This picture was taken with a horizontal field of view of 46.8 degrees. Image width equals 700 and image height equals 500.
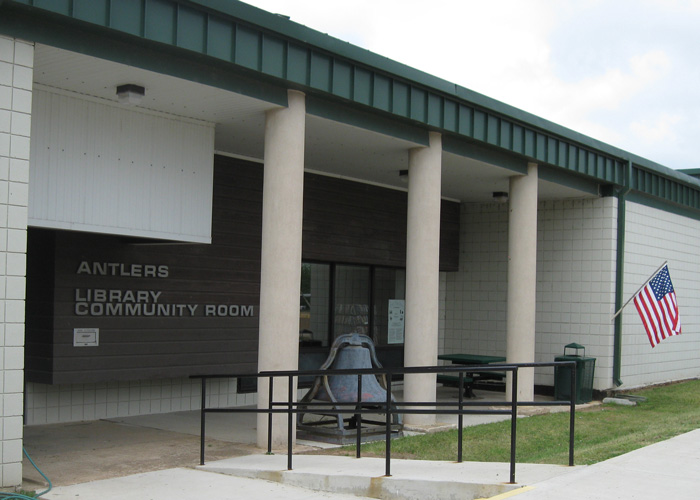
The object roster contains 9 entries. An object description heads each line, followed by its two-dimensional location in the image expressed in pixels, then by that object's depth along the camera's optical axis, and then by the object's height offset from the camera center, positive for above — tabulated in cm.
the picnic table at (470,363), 1559 -151
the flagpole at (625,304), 1530 -25
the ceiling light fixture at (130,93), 888 +203
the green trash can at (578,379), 1509 -168
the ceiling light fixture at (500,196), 1644 +186
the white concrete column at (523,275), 1409 +23
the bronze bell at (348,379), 1061 -129
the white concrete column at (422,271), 1177 +21
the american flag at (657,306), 1526 -27
